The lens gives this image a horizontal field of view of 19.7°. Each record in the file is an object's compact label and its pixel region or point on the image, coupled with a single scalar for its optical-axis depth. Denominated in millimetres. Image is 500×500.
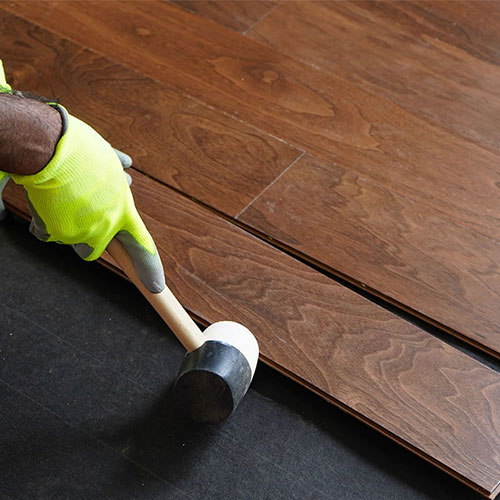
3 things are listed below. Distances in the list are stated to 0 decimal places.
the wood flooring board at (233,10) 1730
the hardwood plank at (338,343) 1362
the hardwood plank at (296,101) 1551
